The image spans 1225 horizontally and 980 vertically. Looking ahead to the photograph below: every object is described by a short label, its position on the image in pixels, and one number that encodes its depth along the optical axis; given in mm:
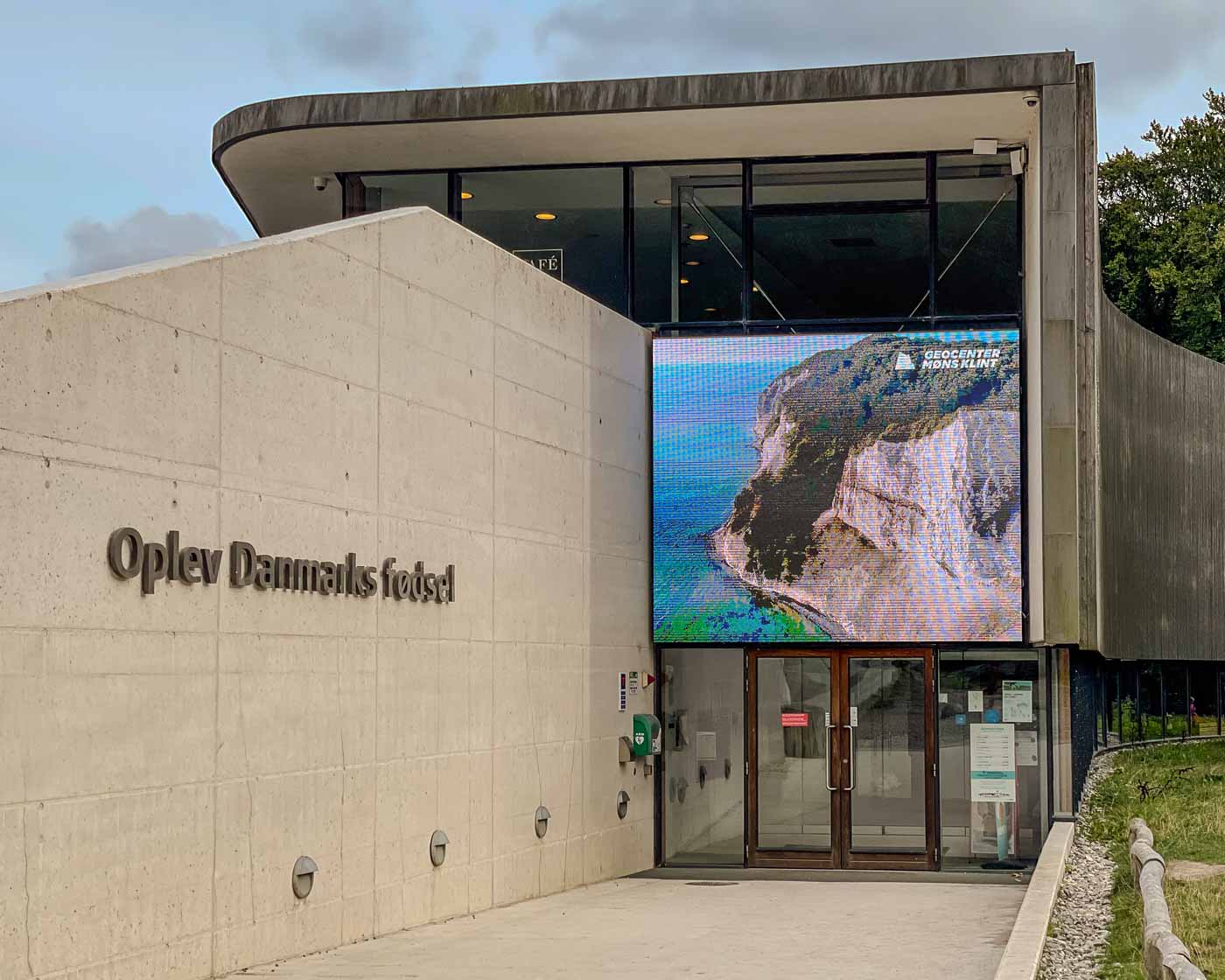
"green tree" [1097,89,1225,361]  42906
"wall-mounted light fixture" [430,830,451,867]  11758
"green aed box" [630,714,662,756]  16578
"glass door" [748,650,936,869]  17438
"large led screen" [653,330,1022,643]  16922
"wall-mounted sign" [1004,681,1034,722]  17219
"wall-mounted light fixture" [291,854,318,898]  9766
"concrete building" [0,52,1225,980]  10023
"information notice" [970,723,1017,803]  17172
